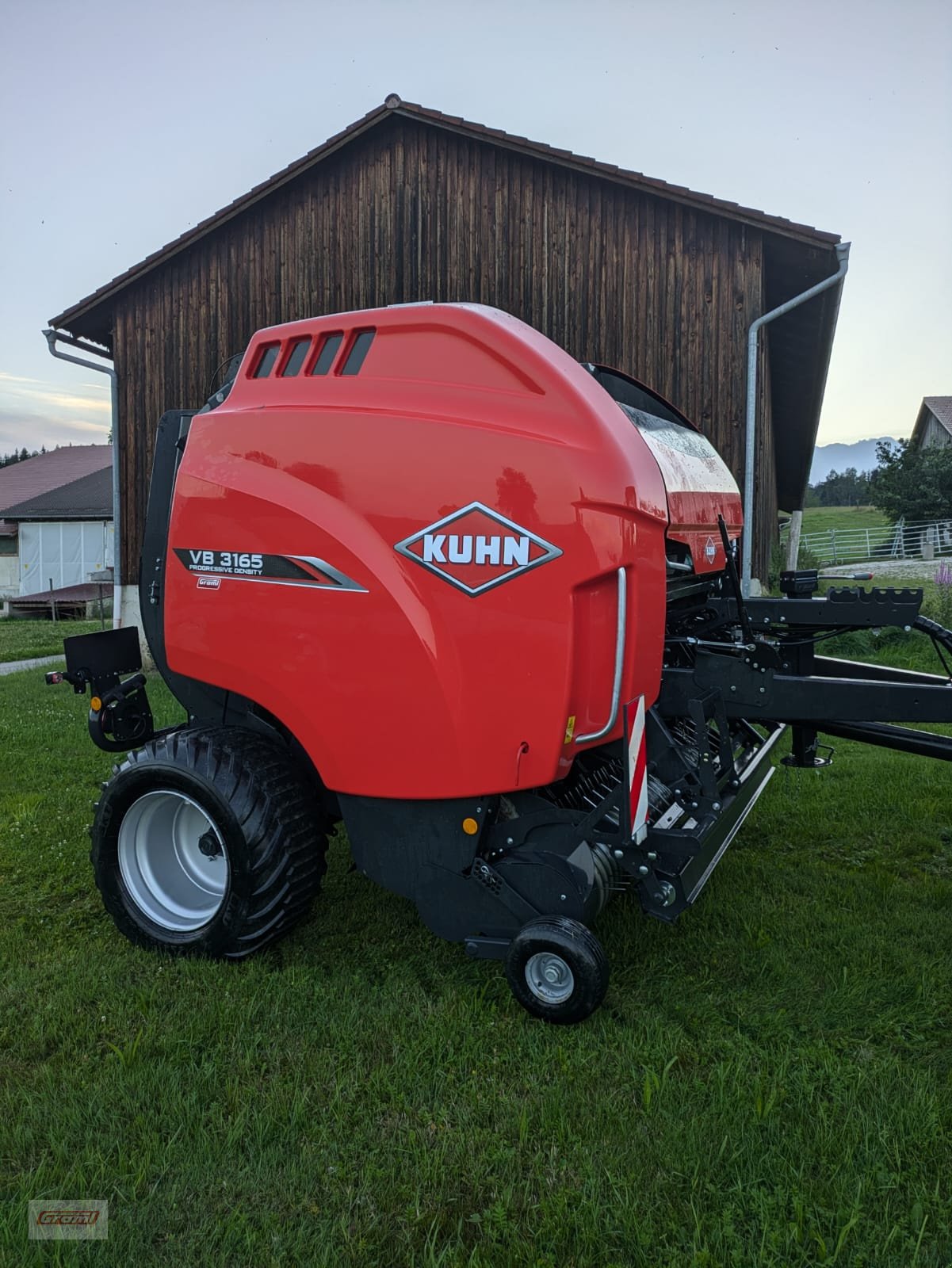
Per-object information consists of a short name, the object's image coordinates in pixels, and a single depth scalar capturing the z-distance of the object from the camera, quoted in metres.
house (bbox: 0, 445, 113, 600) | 28.95
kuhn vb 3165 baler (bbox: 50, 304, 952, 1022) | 2.86
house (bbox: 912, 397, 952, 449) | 39.97
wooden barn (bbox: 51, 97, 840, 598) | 8.98
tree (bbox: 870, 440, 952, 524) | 30.33
